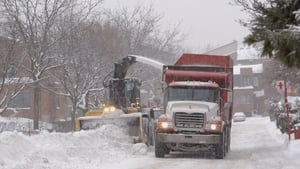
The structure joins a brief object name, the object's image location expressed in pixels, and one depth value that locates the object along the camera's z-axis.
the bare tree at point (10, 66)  29.60
